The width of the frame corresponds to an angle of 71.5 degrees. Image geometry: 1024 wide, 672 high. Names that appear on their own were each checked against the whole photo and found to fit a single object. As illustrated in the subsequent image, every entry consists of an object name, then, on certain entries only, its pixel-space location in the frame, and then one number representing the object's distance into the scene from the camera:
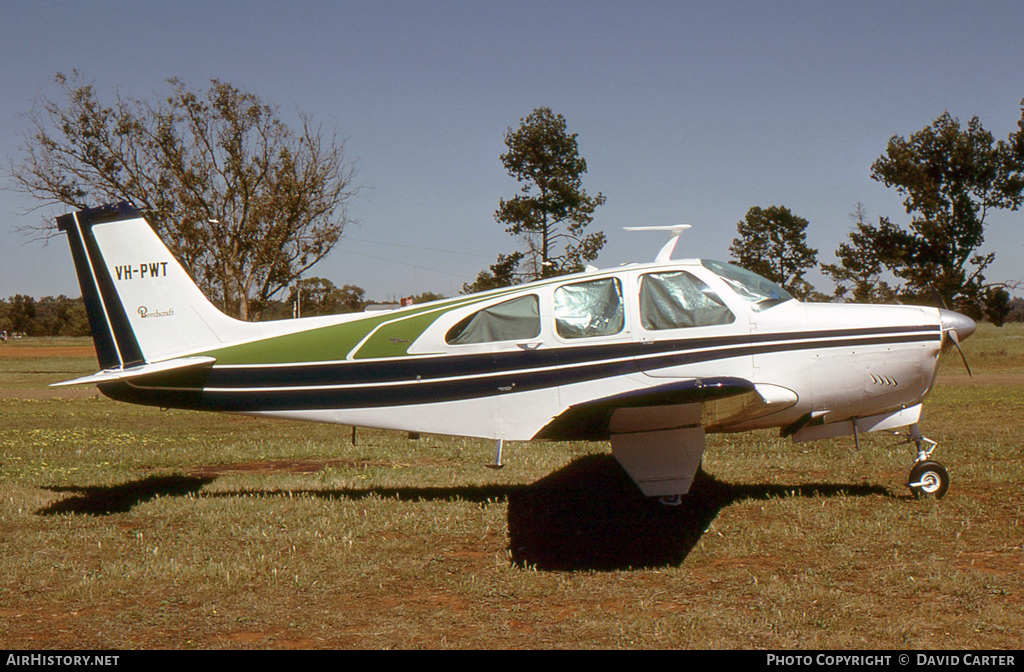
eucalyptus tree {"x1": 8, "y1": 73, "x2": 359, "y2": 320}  25.75
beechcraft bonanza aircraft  6.55
